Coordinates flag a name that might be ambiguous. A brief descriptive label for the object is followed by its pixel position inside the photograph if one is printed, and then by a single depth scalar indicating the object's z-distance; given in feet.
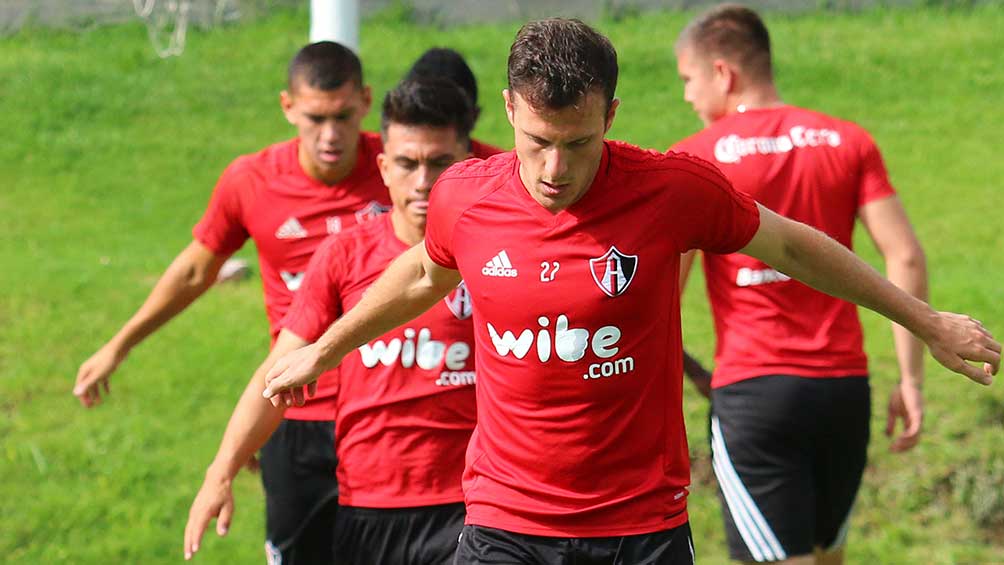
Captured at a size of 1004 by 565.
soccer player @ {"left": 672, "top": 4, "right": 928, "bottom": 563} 37.99
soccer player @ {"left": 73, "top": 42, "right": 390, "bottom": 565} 39.78
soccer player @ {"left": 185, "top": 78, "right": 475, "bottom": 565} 32.96
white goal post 51.03
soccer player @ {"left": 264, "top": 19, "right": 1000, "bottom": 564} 25.90
